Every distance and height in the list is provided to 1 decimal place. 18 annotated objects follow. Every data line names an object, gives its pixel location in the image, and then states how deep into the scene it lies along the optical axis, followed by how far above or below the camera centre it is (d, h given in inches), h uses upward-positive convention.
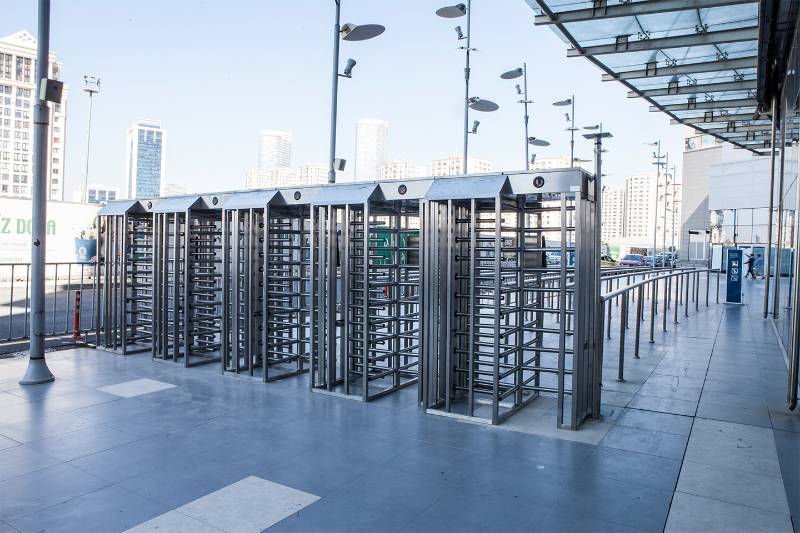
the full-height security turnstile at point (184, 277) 327.6 -16.4
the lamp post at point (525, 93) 738.8 +220.7
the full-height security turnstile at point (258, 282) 290.7 -16.4
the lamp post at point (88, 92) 1097.4 +306.5
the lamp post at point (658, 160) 1347.2 +248.1
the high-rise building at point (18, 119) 3002.0 +684.6
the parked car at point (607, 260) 1679.4 +0.6
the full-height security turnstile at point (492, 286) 214.1 -11.6
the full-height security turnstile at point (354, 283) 255.9 -13.4
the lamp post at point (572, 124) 738.1 +200.8
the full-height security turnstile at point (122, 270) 357.1 -13.8
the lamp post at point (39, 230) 275.6 +8.2
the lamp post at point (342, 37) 376.8 +148.4
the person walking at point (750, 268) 1168.6 -10.1
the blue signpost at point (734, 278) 645.9 -17.2
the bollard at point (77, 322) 386.1 -51.6
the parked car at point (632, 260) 1729.8 +2.9
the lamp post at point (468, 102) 536.5 +147.3
